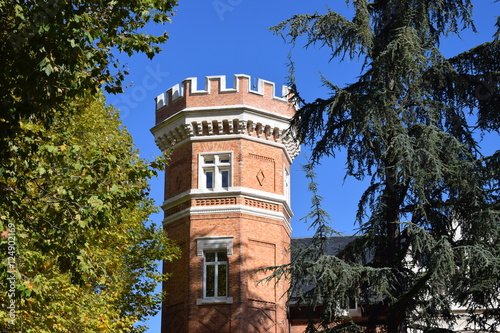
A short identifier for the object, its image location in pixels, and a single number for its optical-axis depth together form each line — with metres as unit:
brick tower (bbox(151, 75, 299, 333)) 24.55
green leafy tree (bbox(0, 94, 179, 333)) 11.27
